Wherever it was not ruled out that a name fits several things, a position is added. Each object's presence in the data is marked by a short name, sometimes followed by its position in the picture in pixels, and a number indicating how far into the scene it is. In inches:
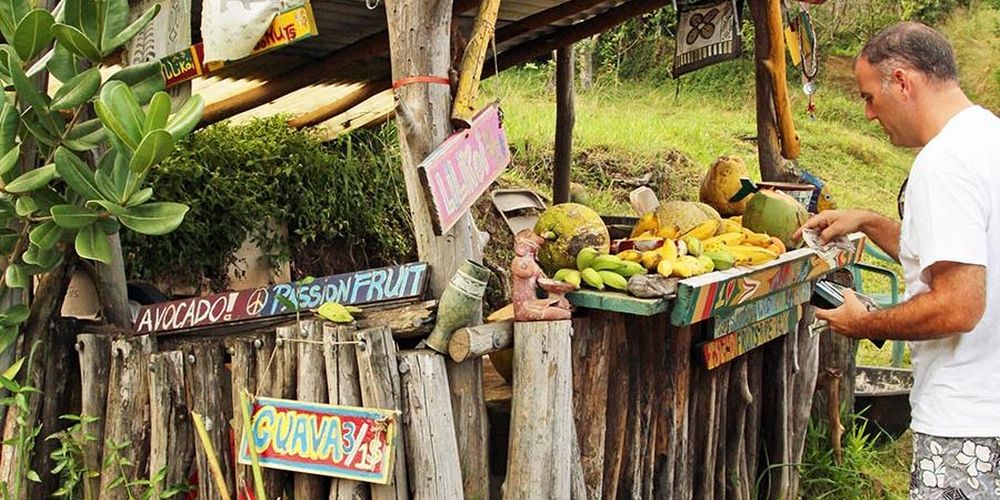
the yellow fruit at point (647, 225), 155.9
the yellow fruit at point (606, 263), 125.9
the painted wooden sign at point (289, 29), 111.0
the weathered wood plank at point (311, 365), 108.7
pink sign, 105.0
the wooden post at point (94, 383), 121.3
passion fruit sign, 114.7
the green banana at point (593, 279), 123.6
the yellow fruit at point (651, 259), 129.4
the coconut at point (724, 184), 183.6
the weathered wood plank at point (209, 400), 116.9
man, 97.7
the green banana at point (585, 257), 127.9
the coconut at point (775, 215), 163.3
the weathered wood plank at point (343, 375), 107.0
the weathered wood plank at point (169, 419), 116.6
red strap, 111.8
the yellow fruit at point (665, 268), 125.1
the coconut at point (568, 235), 133.1
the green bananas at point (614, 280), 123.1
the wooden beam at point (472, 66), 112.8
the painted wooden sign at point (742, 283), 123.5
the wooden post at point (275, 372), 111.3
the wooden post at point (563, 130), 257.1
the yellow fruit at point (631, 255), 132.2
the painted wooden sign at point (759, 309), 143.8
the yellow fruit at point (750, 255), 142.4
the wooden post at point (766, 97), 196.9
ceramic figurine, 114.3
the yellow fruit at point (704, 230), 150.1
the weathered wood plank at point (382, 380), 104.9
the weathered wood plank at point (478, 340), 108.3
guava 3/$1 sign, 103.9
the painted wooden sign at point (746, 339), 145.0
